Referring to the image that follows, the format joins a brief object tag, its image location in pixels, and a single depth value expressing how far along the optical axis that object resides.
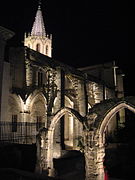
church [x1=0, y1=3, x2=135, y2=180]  8.36
